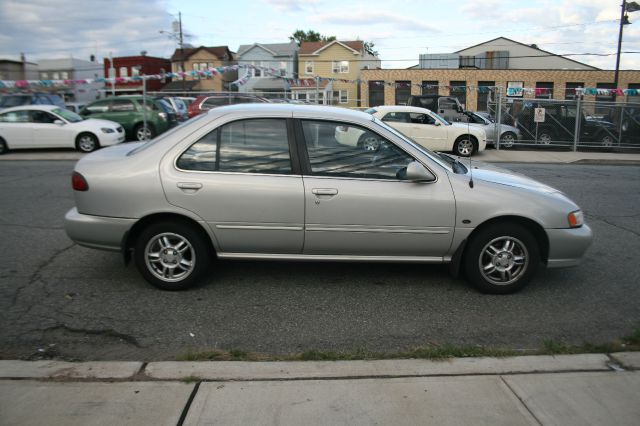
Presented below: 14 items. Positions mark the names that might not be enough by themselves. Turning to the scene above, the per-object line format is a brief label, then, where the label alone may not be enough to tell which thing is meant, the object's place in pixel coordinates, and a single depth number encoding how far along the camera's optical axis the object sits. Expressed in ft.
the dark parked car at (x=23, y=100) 65.00
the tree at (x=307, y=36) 311.27
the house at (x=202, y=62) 201.05
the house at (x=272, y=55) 206.28
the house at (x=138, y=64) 219.41
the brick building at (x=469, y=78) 160.04
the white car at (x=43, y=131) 51.44
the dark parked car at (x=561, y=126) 61.82
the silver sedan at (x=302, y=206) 15.07
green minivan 59.26
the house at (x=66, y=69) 169.50
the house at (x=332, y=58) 192.13
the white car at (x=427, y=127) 52.06
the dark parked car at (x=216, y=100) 64.03
